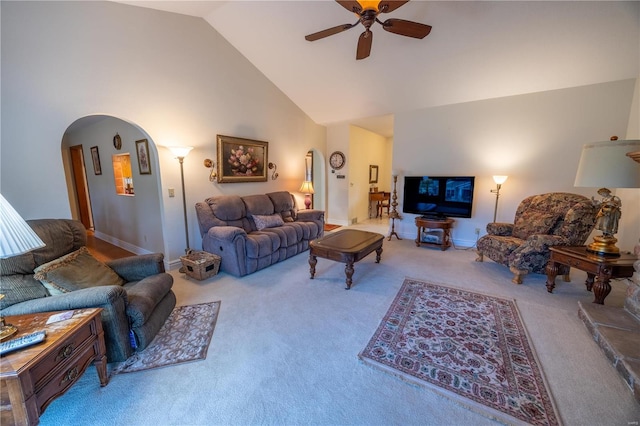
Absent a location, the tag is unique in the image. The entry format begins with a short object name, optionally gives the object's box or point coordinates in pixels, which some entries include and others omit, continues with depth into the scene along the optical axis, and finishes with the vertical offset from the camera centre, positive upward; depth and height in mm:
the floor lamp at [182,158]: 3283 +232
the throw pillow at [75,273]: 1713 -709
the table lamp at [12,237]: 1212 -305
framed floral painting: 4062 +273
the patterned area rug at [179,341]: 1818 -1326
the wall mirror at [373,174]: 7539 +46
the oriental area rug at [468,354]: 1490 -1314
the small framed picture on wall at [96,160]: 4677 +291
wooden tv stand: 4379 -885
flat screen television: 4367 -362
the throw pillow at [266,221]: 4094 -744
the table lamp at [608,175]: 2135 +5
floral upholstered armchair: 2887 -715
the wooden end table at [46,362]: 1105 -921
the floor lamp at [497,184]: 4016 -139
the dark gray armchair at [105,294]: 1600 -805
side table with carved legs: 2344 -858
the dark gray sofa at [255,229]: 3301 -824
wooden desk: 7394 -622
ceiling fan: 2076 +1390
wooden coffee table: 2920 -863
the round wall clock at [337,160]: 6348 +394
